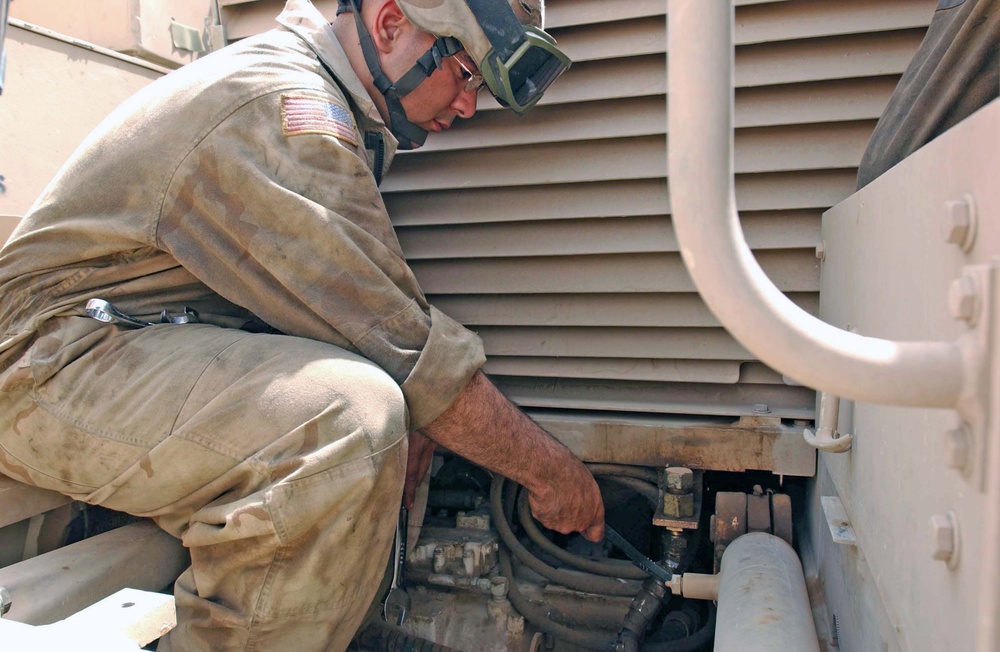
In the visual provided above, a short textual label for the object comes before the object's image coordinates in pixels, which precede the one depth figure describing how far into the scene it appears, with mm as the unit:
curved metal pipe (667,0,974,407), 622
